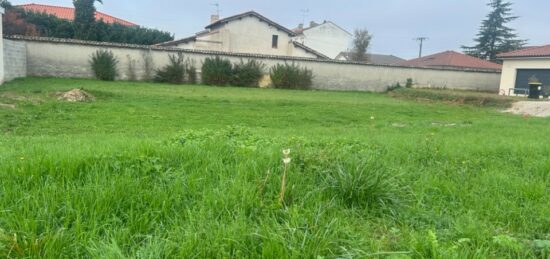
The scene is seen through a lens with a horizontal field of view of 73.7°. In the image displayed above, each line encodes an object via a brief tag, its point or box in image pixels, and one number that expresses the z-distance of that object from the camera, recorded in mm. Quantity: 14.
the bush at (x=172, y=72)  21172
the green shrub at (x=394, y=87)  25603
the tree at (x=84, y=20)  28750
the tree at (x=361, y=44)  39844
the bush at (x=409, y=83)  26166
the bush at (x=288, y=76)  22984
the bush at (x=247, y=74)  22312
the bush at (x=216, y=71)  21594
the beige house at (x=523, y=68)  22578
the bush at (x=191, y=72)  21703
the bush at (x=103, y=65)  19859
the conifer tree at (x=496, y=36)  43375
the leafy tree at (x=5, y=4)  27578
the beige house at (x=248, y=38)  30062
